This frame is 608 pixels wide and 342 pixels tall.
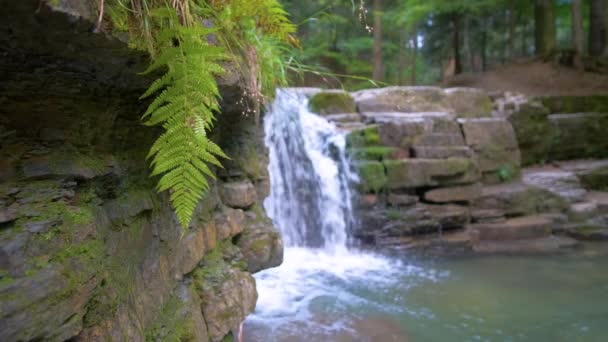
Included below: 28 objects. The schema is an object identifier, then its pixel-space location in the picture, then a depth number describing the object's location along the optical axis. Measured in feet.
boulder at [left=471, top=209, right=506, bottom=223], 22.22
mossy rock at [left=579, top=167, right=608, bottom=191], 25.11
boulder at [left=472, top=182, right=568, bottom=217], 22.57
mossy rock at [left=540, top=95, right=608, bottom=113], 29.60
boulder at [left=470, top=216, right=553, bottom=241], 21.42
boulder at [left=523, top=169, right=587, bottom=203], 23.35
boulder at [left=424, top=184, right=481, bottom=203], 21.62
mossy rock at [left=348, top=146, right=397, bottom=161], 21.57
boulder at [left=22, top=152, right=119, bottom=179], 4.11
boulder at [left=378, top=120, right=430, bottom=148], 22.27
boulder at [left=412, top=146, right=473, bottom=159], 21.93
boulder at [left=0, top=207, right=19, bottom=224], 3.73
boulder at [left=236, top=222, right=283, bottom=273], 9.64
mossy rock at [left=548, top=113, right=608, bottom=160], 27.96
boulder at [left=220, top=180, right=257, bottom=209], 9.14
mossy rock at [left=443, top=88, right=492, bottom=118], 27.53
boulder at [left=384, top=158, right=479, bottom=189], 21.17
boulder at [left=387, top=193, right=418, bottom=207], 21.11
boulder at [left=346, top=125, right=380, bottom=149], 21.85
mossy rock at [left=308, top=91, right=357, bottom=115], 24.50
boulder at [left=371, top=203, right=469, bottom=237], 20.86
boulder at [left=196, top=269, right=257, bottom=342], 7.21
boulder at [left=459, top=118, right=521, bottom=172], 24.31
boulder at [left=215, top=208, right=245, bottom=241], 8.42
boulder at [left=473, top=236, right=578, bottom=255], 20.11
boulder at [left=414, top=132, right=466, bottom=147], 22.36
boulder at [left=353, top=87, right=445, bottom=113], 25.38
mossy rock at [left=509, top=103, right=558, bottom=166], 27.25
